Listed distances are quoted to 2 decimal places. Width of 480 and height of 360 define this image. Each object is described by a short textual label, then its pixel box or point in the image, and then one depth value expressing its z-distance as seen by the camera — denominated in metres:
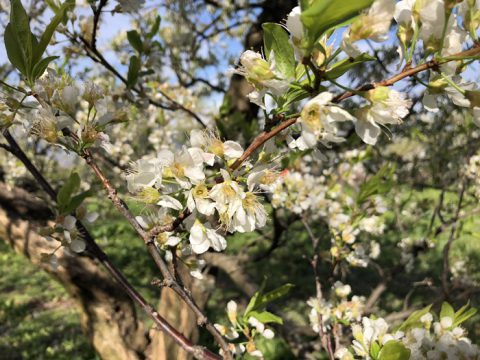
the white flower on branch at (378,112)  0.16
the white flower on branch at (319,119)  0.16
